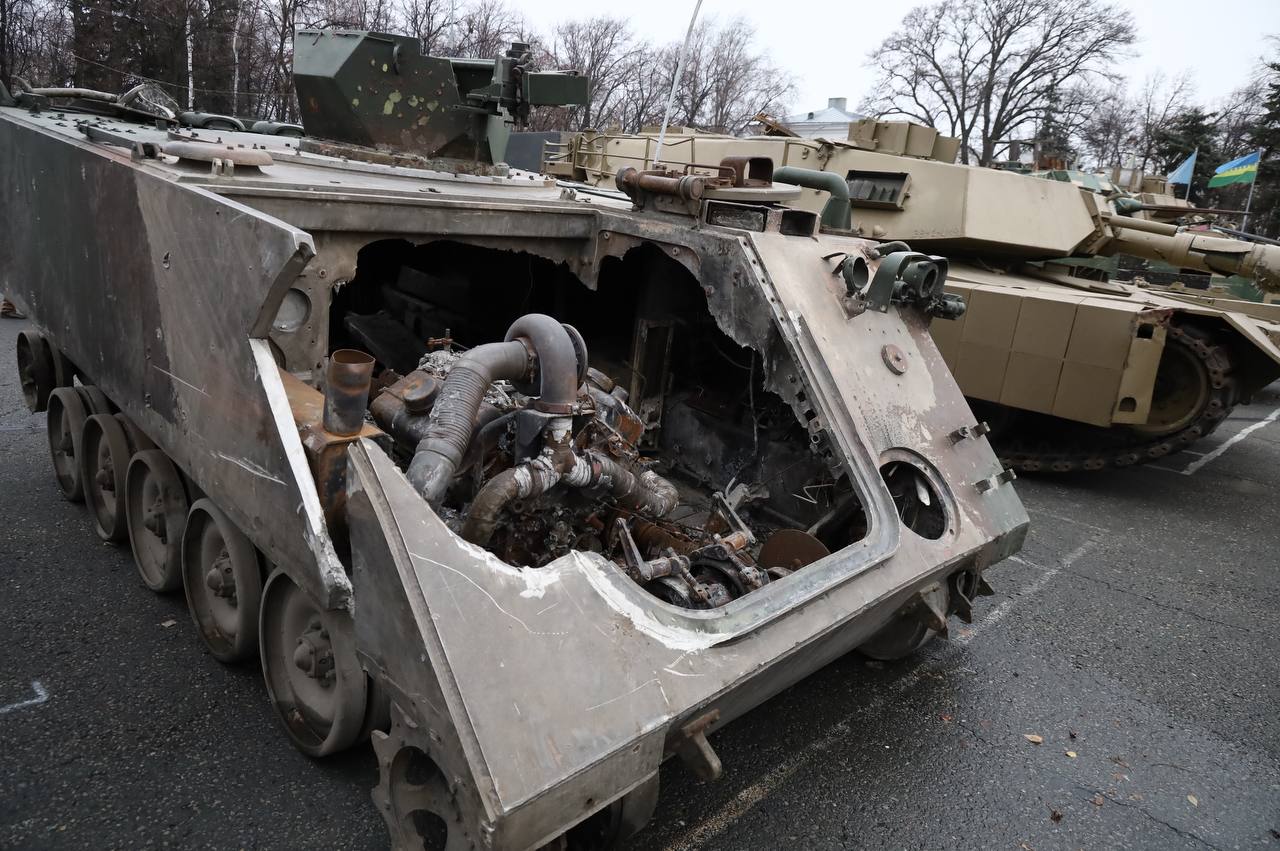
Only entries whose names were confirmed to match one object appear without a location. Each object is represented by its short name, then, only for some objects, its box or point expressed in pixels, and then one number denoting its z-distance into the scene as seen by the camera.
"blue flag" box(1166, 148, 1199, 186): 20.64
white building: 35.42
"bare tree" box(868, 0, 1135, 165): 29.84
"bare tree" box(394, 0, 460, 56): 20.05
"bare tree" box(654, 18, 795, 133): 28.31
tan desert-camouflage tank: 6.69
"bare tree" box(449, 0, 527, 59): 21.38
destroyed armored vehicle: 2.15
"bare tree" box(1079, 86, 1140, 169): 36.16
